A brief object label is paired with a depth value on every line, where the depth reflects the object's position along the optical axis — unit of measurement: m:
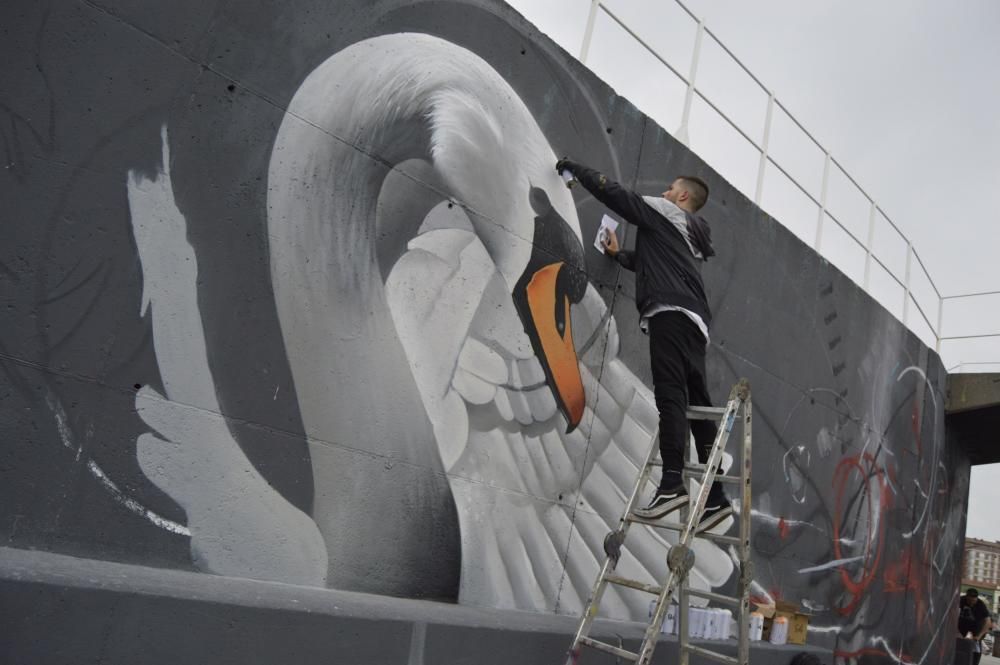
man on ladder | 4.38
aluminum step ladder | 3.89
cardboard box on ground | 6.44
